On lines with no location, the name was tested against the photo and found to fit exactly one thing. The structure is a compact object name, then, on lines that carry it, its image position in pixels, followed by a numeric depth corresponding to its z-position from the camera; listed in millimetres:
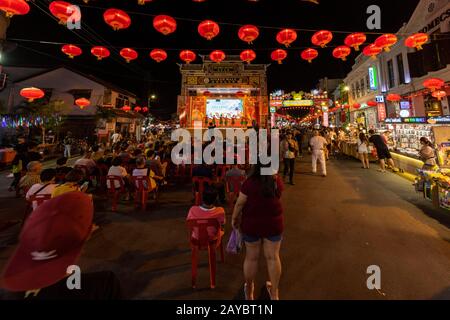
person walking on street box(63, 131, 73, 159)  13844
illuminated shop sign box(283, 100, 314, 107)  24719
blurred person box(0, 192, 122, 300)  1181
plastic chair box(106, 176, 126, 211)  5445
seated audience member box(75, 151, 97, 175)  6543
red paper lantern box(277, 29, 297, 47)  6656
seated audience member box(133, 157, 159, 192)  5410
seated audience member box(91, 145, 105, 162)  7496
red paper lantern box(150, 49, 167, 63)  8359
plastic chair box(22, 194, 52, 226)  3807
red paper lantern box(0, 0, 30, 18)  4536
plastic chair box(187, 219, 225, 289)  2785
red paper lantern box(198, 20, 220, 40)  6319
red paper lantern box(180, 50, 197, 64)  9240
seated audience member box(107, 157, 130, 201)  5480
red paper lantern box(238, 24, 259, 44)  6551
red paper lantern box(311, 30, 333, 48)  6605
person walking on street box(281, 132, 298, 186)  7648
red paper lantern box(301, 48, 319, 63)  8516
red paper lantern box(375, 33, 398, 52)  7080
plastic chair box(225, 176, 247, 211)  5348
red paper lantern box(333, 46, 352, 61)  8004
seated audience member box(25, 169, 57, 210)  3891
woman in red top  2336
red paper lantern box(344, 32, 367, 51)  6852
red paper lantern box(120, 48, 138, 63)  7869
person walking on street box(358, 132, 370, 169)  9984
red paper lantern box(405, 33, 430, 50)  7691
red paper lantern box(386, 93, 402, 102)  12609
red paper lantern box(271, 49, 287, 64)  8828
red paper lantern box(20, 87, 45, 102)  10617
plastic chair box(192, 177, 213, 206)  5289
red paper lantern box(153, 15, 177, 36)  5875
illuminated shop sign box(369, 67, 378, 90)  19453
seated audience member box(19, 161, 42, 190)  5262
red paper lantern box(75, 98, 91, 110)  13867
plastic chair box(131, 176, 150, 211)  5438
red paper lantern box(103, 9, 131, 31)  5441
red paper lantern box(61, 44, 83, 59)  7275
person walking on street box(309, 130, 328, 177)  8562
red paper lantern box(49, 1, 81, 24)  4941
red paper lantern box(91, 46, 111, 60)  7503
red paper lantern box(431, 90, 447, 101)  11344
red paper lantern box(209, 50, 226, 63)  9562
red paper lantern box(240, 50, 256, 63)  9383
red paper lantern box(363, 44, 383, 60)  7673
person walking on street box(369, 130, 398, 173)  9148
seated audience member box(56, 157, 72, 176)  4583
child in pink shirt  2836
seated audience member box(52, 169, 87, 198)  3594
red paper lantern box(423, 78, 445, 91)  9406
